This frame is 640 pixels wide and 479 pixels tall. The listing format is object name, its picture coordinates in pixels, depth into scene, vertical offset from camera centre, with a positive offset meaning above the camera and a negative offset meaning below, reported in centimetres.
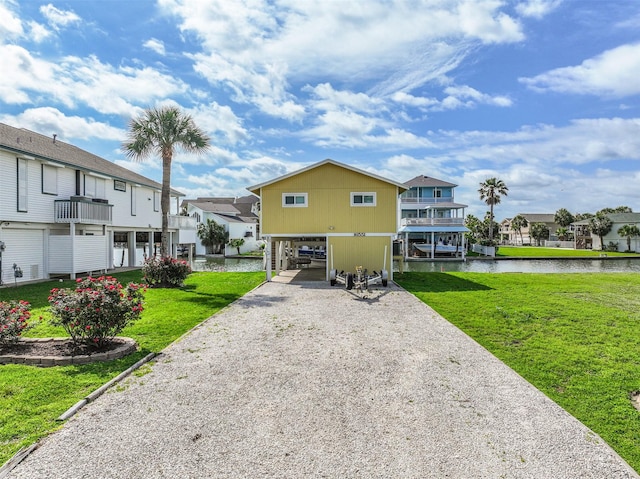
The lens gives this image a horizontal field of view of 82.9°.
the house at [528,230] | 8862 +340
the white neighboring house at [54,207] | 1697 +197
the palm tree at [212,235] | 4775 +115
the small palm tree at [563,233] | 7681 +208
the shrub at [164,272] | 1705 -132
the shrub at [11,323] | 716 -157
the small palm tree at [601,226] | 5725 +264
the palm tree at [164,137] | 1950 +580
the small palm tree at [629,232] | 5269 +155
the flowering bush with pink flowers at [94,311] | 705 -134
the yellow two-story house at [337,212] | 1966 +174
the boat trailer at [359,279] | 1576 -165
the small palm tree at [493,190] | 5566 +822
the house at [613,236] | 5442 +104
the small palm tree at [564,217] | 8788 +625
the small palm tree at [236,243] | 4846 +9
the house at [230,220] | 5034 +340
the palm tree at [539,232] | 7844 +236
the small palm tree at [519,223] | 8856 +491
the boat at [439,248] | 4338 -59
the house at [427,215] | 4281 +370
